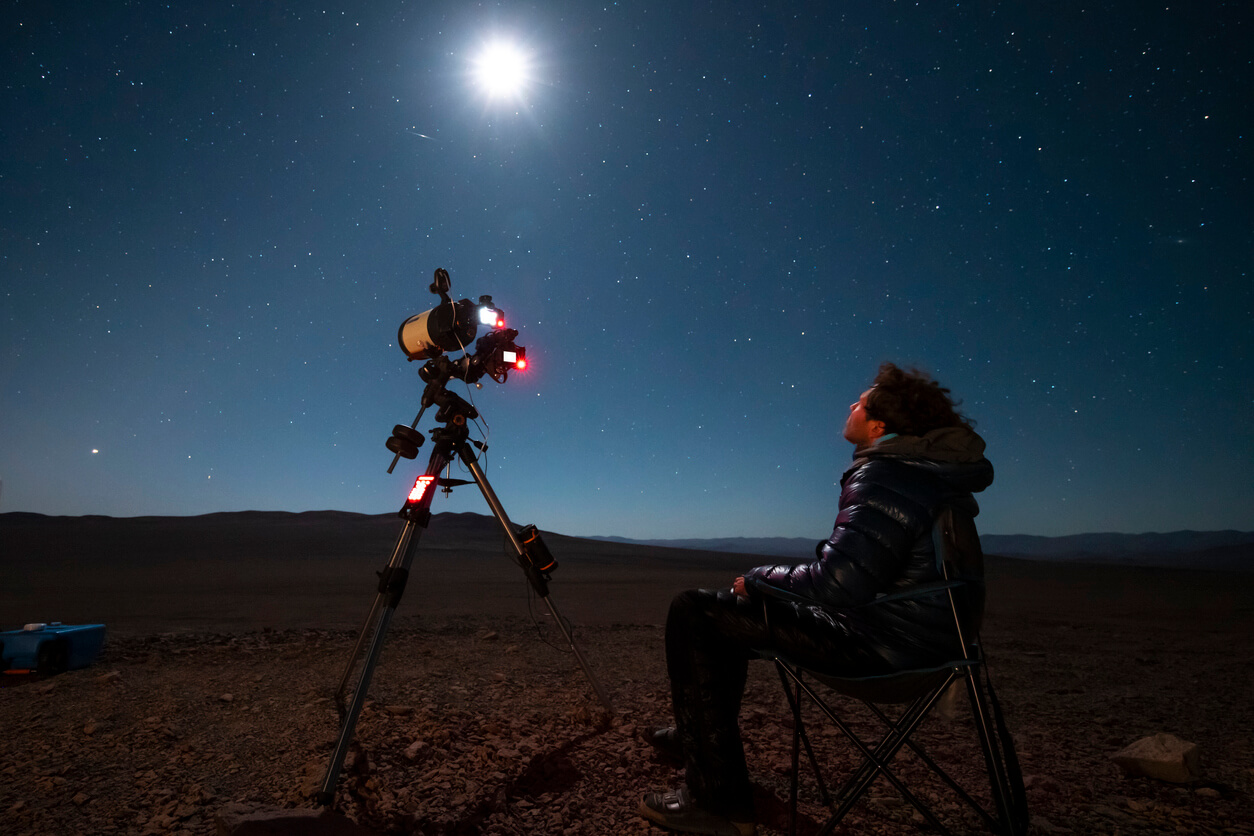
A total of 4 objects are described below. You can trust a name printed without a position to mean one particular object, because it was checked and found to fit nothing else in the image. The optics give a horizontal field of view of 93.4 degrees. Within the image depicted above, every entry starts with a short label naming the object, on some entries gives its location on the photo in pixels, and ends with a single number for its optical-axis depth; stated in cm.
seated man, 192
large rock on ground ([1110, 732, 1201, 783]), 269
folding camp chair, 174
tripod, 260
